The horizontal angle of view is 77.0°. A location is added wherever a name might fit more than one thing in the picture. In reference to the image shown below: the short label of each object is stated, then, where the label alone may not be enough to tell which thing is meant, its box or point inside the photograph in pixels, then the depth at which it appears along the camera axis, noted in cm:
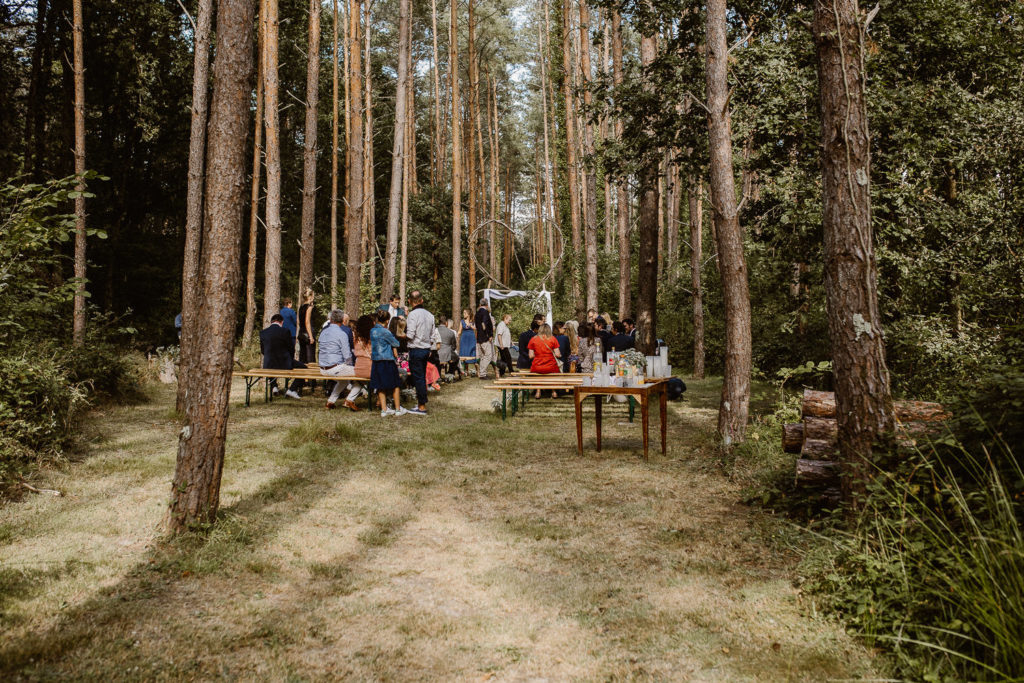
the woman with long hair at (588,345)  1279
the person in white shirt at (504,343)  1497
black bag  1246
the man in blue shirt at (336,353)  1071
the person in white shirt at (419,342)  1006
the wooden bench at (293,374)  1035
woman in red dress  1146
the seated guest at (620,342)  1199
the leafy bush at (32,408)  539
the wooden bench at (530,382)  960
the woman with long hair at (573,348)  1421
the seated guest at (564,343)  1398
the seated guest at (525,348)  1350
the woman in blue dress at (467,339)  1688
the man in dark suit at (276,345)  1106
